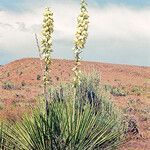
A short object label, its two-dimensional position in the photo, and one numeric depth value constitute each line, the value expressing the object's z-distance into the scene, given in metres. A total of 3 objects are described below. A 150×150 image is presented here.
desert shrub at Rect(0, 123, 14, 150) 6.46
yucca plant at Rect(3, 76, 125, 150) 6.06
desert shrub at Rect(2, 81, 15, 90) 42.79
